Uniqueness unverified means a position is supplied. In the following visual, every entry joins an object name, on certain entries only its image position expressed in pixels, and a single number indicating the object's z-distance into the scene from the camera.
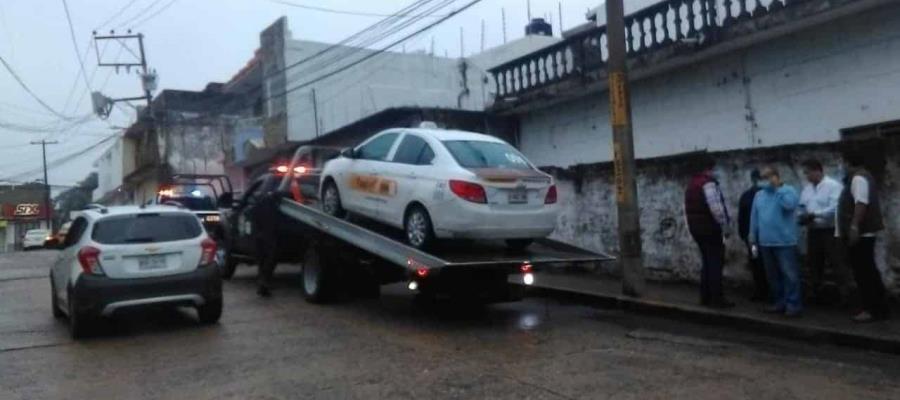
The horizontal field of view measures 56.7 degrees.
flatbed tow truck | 9.10
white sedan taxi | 9.15
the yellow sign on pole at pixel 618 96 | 10.63
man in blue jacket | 8.90
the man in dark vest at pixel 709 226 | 9.49
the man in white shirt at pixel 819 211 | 8.93
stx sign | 64.00
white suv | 9.22
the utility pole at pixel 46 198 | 59.12
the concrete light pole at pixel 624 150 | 10.64
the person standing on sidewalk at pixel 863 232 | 8.23
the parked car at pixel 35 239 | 47.66
